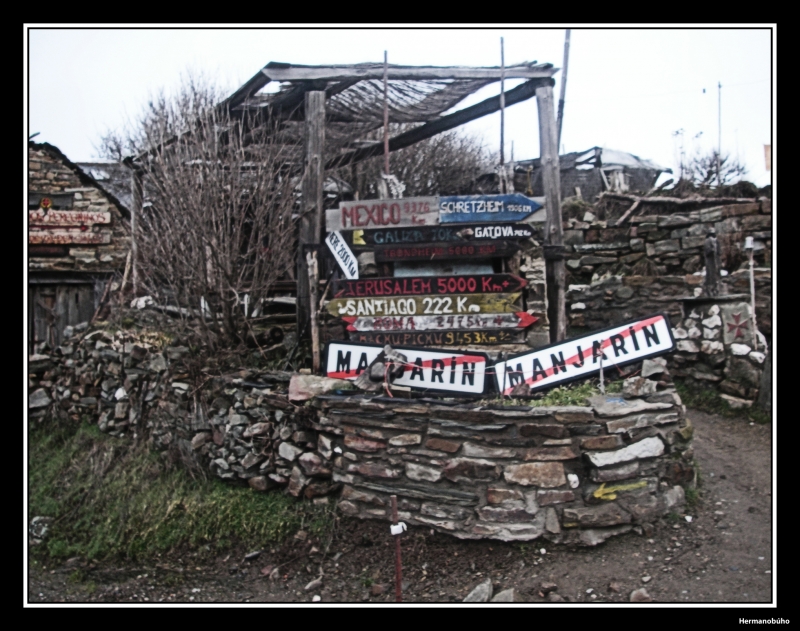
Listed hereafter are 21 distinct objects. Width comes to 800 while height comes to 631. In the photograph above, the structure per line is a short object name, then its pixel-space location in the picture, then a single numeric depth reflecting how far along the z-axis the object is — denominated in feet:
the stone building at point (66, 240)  38.63
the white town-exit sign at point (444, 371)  20.20
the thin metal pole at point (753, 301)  27.63
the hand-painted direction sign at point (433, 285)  21.76
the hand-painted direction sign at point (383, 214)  22.34
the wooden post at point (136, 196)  30.14
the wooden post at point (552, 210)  23.36
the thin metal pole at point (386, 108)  23.27
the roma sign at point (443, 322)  21.67
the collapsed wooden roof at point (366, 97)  23.71
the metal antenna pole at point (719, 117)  43.41
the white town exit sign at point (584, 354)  19.76
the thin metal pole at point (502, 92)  23.27
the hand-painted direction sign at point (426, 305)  21.75
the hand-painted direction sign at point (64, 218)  39.32
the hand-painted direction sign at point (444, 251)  22.13
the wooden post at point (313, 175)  23.84
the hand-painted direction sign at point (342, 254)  22.63
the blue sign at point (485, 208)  22.11
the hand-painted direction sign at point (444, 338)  21.85
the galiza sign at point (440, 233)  22.13
